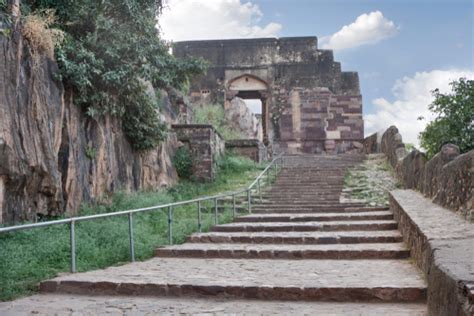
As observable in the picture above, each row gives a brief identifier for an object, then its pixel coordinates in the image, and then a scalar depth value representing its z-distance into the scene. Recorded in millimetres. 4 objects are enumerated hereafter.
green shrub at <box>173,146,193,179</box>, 14172
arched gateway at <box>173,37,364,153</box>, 22266
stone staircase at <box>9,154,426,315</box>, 4672
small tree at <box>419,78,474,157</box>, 10492
